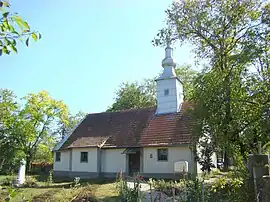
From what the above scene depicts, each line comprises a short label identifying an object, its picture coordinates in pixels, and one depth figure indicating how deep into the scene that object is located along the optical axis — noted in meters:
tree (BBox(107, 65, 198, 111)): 42.53
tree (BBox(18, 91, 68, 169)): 32.69
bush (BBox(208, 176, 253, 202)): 6.86
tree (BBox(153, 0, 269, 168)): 11.86
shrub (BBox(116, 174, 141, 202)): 7.40
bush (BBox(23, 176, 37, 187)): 19.44
